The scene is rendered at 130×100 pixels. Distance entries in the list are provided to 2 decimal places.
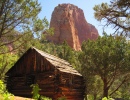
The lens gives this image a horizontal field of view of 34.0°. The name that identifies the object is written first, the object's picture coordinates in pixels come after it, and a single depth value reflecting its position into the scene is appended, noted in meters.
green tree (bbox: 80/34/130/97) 33.16
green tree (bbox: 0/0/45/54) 19.31
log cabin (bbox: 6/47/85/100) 18.31
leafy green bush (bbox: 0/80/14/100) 7.61
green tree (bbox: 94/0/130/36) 15.94
